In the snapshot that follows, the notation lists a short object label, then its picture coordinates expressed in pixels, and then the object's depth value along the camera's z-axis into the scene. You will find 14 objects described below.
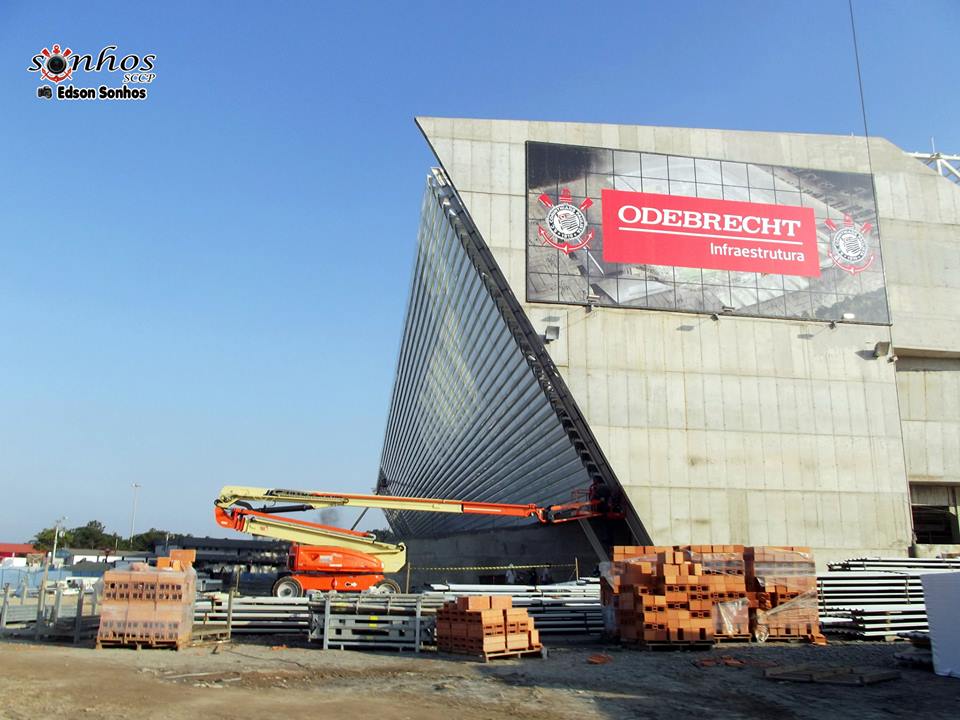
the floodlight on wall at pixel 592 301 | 29.14
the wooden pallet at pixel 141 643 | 16.22
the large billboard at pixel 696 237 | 29.50
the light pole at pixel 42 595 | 18.34
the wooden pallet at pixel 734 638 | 18.14
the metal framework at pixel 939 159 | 35.53
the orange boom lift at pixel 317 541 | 23.36
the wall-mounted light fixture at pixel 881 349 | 30.53
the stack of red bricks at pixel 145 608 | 16.28
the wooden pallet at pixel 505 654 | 15.64
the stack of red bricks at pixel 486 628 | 15.89
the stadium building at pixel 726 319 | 28.67
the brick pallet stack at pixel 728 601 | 18.12
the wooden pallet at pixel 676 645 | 17.52
